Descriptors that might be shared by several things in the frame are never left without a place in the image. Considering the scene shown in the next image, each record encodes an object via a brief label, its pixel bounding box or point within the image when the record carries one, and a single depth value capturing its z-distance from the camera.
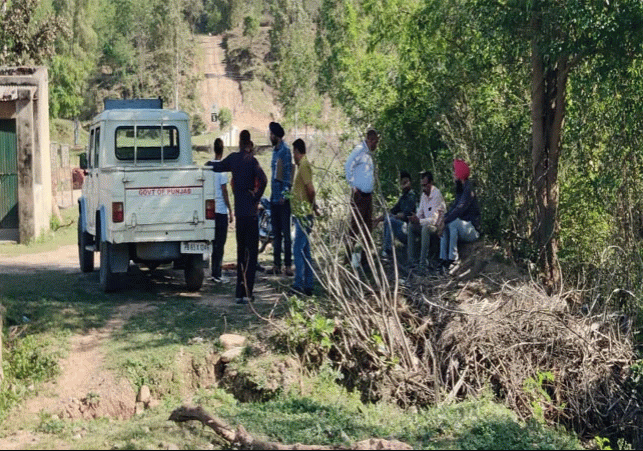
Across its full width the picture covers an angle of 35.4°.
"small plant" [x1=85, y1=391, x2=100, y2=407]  9.07
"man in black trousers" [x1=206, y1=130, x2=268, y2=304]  11.11
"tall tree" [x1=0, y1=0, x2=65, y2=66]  25.78
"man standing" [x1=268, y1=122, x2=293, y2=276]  12.19
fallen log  6.68
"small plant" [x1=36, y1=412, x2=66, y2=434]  8.02
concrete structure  18.53
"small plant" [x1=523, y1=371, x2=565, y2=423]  9.64
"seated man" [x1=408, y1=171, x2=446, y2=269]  12.46
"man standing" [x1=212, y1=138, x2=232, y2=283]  12.87
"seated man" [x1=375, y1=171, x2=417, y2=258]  13.00
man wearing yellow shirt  11.11
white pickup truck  11.32
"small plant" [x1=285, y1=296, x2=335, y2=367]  9.64
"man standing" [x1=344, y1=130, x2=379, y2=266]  11.67
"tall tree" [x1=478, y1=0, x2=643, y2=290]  10.84
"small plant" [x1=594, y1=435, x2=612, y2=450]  8.97
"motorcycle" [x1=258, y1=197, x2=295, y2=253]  16.27
